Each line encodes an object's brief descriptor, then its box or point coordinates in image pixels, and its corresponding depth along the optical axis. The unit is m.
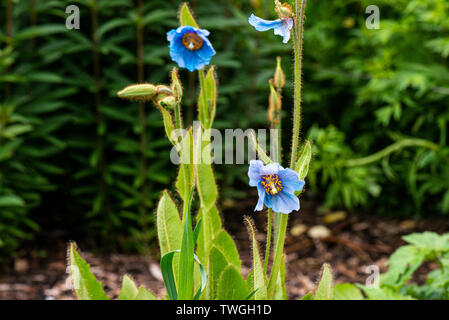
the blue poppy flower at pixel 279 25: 1.42
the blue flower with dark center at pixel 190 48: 1.46
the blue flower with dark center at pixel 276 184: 1.41
